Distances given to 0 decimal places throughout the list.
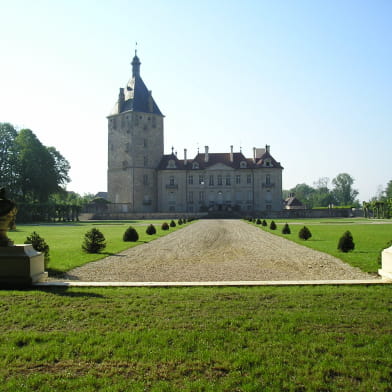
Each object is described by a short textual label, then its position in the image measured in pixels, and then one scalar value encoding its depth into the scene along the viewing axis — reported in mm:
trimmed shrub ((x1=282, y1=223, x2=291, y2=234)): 24916
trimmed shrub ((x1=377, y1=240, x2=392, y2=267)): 10841
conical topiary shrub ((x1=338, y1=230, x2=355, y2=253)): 14312
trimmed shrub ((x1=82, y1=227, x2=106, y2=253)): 14797
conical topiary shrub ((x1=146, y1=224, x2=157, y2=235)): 24788
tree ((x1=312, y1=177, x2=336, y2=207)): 106119
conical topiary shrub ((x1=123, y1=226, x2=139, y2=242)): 19812
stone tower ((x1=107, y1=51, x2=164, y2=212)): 66812
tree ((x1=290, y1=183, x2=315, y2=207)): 139125
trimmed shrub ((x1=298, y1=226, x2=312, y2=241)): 19969
